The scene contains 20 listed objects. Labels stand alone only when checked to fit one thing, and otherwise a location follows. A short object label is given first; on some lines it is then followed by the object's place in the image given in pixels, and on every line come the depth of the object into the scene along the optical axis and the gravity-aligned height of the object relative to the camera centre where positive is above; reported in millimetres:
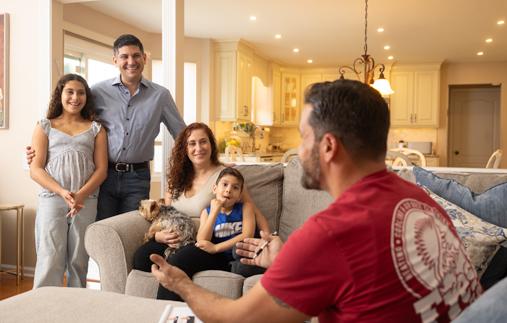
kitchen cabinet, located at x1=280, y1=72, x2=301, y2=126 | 9258 +727
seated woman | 2717 -217
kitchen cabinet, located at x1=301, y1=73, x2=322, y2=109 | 9289 +1147
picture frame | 4172 +489
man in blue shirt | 2885 +58
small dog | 2580 -477
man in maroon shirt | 897 -208
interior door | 9000 +271
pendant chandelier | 5074 +635
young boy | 2473 -446
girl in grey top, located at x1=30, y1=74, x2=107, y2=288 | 2725 -242
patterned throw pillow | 1955 -413
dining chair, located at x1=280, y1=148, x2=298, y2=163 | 3985 -160
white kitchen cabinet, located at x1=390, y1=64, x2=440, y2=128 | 8617 +772
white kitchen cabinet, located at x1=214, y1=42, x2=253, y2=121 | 7090 +850
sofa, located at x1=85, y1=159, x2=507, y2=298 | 2320 -489
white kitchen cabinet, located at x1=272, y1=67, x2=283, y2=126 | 8883 +759
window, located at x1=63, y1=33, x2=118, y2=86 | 5152 +865
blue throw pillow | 2152 -278
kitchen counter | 6868 -331
